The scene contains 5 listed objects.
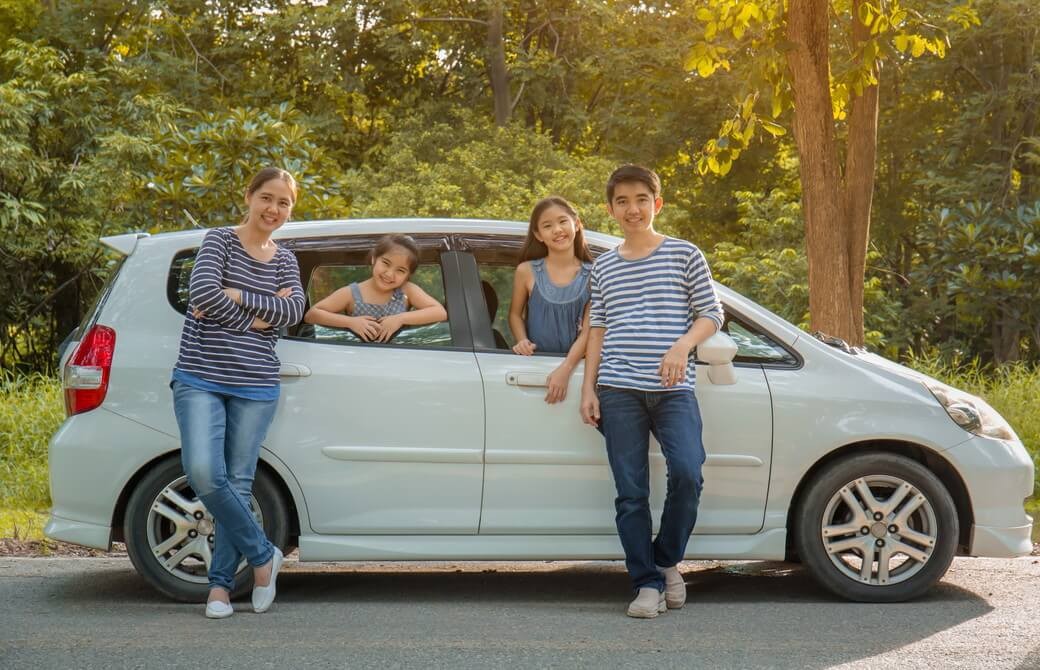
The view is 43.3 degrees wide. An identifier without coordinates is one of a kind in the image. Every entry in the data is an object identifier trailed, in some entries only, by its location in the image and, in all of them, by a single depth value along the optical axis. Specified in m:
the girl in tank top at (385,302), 5.63
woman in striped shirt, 5.18
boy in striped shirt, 5.29
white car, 5.52
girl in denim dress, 5.62
